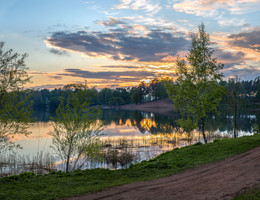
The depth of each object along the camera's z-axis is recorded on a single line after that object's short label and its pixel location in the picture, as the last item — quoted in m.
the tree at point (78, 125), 21.95
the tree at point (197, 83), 30.23
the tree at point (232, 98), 40.05
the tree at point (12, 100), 19.19
